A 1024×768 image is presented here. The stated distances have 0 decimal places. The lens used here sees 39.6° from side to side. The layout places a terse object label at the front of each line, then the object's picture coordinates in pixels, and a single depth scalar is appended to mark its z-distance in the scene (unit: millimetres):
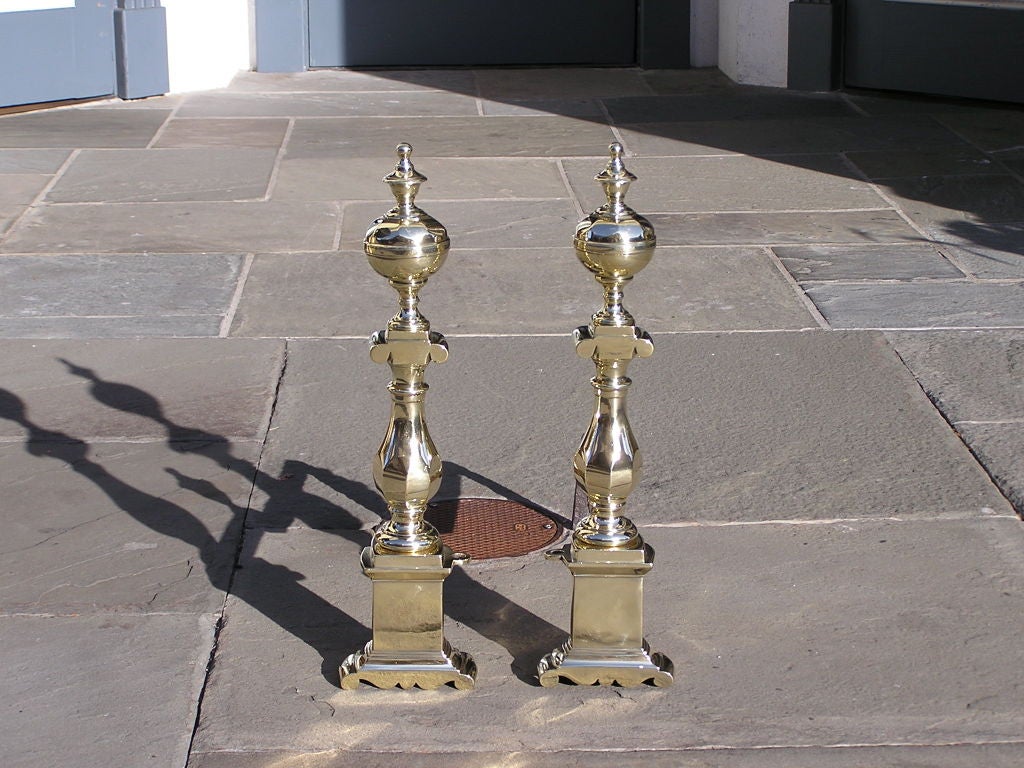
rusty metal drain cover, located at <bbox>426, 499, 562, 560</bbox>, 3979
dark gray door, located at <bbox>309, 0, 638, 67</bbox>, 11742
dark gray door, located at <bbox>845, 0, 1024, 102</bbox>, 9727
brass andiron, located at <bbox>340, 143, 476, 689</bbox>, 3098
